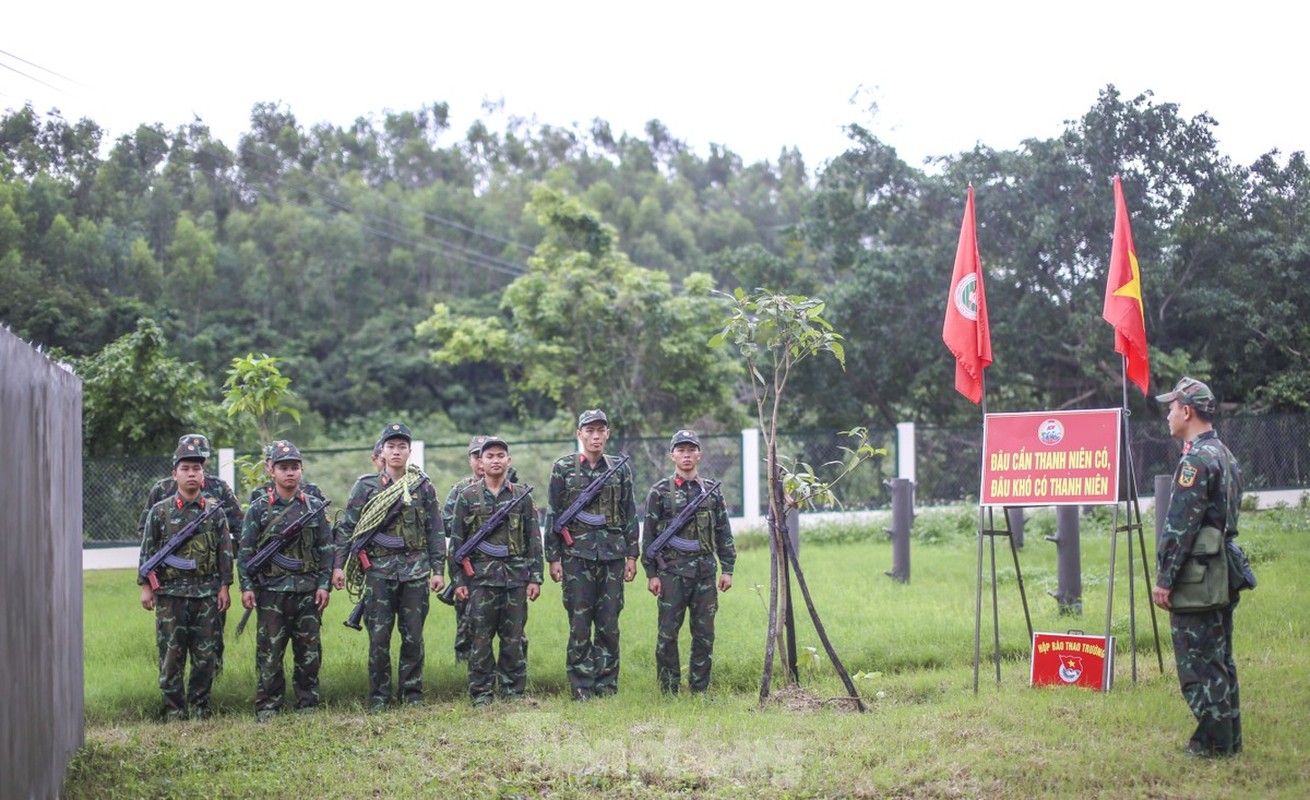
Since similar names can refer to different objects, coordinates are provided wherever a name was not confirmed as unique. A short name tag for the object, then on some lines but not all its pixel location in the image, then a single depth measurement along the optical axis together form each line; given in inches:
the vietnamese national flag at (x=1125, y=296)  320.8
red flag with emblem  324.2
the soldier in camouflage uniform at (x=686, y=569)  336.5
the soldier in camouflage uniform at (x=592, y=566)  339.0
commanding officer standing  242.1
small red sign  305.3
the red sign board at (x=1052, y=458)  301.6
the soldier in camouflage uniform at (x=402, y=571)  333.7
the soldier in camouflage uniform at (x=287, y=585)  332.5
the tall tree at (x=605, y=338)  920.9
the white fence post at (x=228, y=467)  545.3
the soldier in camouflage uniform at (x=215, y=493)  343.0
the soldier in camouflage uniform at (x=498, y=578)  337.7
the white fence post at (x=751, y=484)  634.8
